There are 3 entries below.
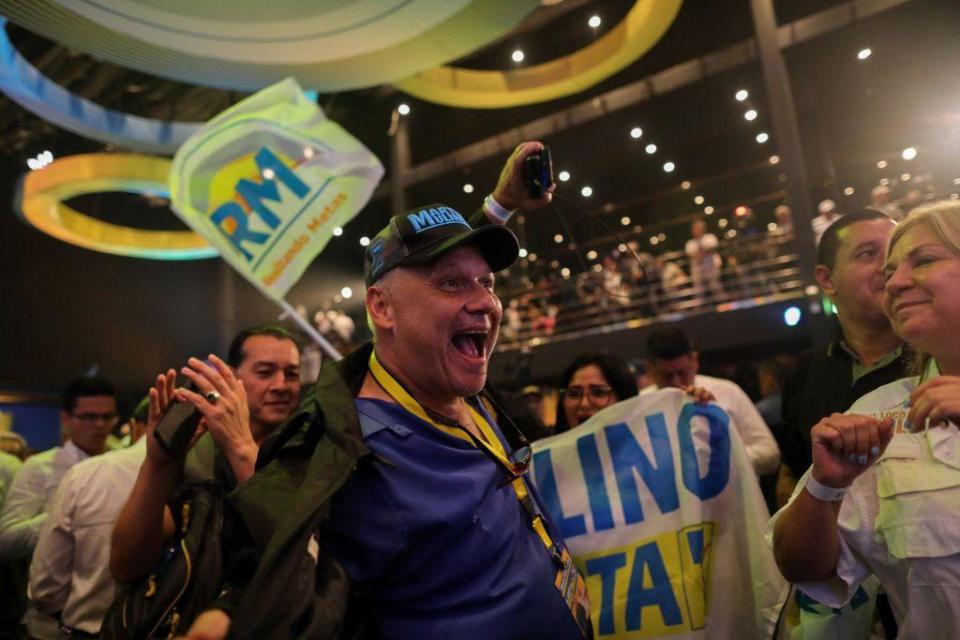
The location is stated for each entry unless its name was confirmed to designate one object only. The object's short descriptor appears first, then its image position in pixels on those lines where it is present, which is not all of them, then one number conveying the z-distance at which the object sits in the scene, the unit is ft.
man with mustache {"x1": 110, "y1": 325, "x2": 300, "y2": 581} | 6.30
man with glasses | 11.69
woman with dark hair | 10.84
